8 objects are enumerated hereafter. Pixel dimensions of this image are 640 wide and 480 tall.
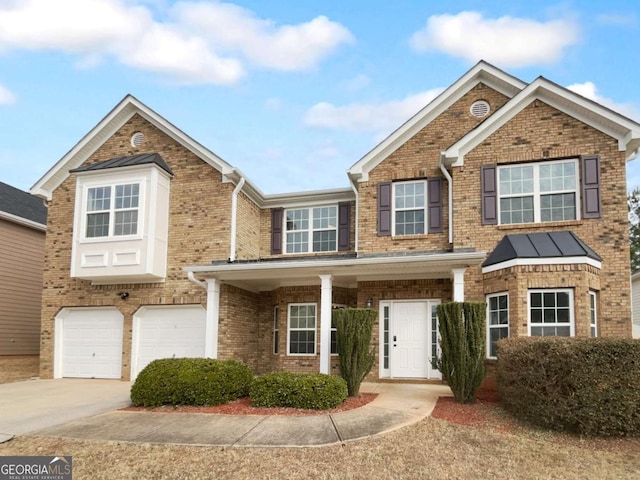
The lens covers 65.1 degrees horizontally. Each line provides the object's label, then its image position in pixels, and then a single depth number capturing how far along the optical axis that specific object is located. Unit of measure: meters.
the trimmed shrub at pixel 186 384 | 9.39
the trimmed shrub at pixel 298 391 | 8.95
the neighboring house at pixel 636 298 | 21.83
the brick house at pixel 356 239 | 11.11
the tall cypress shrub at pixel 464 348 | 9.25
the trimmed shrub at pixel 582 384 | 6.98
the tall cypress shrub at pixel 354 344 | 10.02
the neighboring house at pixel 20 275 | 16.59
